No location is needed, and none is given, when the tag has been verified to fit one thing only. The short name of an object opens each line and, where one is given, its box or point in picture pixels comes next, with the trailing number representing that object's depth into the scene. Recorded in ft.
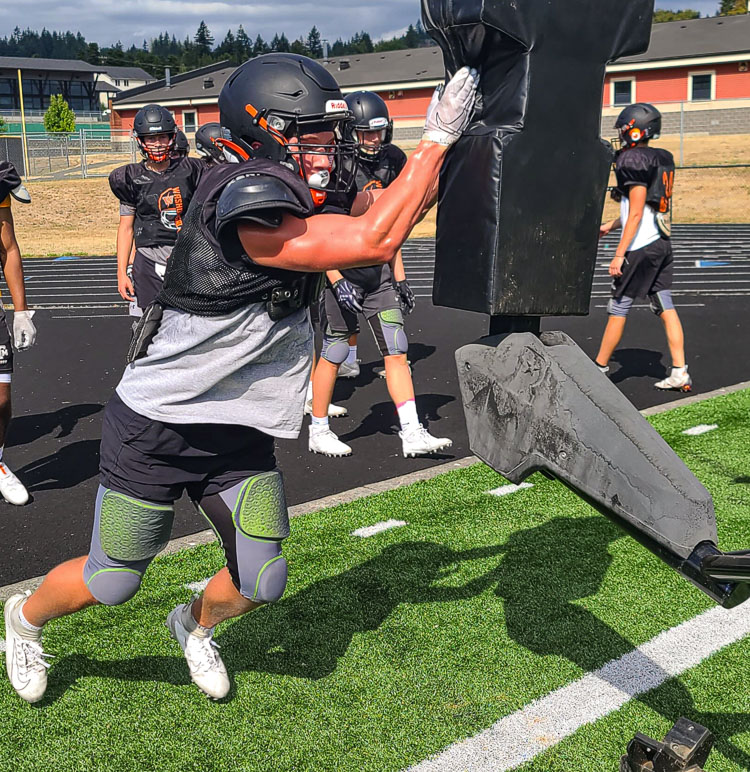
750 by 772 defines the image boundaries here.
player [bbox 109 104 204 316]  21.33
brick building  118.21
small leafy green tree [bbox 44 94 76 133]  178.81
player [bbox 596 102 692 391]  23.29
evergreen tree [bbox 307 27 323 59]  474.12
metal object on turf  7.57
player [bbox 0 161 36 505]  16.62
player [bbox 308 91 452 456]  19.07
